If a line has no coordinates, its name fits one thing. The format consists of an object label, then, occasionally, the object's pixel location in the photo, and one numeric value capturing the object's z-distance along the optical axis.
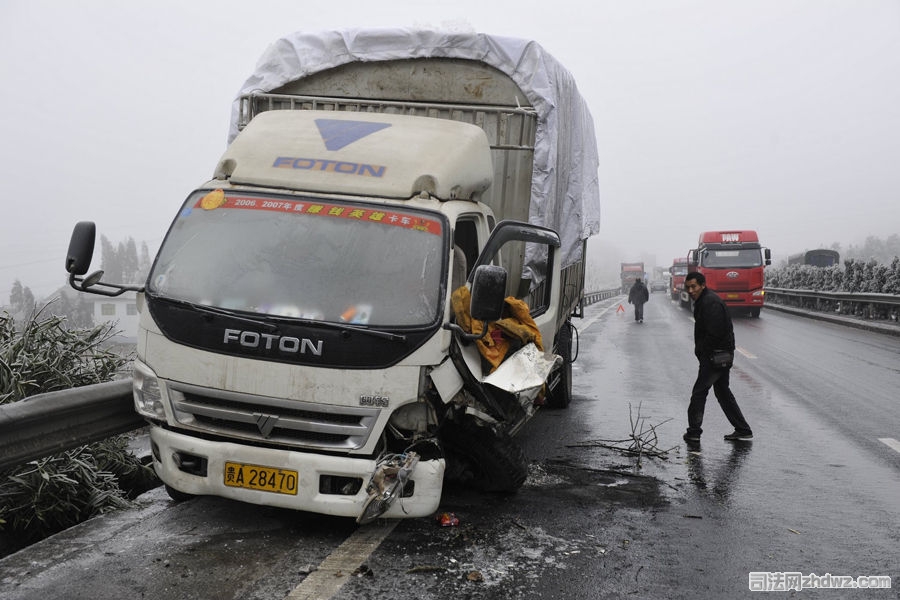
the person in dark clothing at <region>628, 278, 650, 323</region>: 26.30
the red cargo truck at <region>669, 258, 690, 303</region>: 46.70
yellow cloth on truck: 4.65
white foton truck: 4.15
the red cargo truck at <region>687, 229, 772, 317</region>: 28.98
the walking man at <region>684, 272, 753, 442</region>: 7.58
